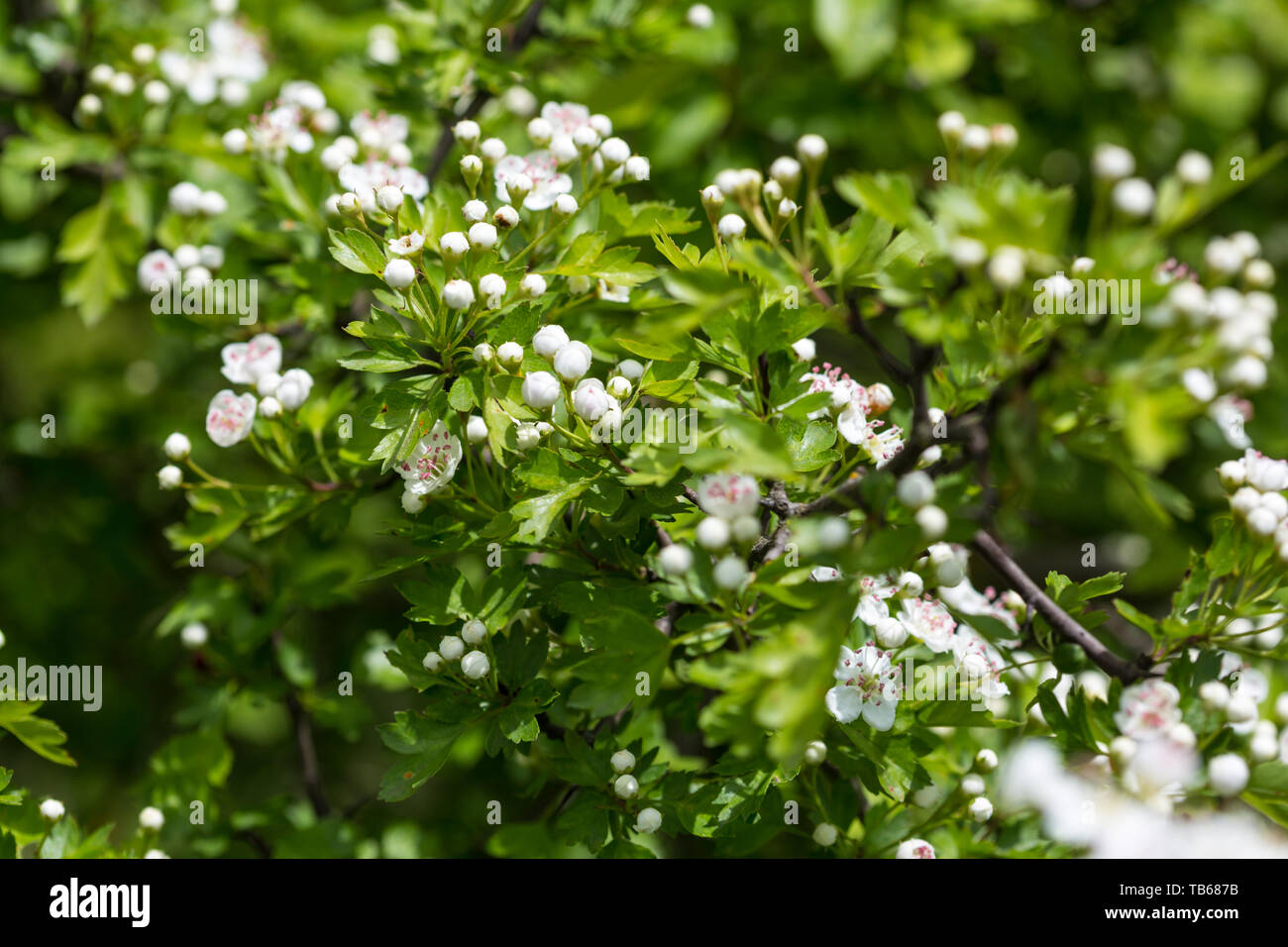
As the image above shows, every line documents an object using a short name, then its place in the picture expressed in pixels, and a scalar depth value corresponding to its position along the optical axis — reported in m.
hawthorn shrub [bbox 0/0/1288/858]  0.60
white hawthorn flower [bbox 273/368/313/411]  0.66
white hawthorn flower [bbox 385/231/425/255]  0.63
